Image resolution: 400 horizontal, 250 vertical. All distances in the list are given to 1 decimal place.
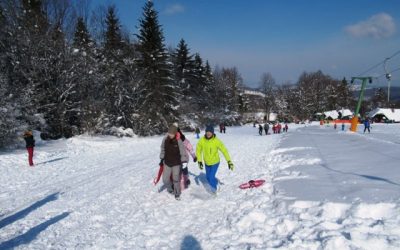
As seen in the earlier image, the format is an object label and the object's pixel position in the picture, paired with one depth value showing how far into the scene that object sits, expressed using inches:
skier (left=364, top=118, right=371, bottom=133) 1632.6
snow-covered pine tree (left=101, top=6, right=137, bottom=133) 1370.2
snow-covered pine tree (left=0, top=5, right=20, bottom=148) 795.4
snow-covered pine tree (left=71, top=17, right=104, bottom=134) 1184.2
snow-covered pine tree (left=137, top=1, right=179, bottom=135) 1555.2
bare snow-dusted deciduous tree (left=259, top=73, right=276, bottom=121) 4025.6
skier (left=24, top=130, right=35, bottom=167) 652.7
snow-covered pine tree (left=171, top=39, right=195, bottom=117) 2208.4
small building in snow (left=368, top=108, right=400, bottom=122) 3603.1
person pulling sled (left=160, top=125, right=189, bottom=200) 376.2
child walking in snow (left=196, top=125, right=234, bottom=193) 387.5
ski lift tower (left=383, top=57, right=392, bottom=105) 1445.6
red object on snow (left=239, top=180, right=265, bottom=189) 407.5
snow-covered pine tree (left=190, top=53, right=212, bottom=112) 2363.4
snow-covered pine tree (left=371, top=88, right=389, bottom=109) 4928.2
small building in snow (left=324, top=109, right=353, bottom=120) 4086.6
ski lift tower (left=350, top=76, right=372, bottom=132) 1672.7
